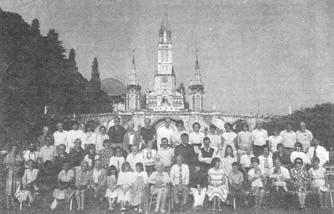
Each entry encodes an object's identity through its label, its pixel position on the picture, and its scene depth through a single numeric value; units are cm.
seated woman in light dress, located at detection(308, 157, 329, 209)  906
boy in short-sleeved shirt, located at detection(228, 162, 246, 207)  911
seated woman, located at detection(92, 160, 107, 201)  929
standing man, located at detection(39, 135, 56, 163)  1016
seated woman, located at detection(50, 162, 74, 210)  908
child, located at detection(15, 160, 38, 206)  930
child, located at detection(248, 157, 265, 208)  898
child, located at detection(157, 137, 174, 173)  966
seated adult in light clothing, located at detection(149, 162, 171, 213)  882
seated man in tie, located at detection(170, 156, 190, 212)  899
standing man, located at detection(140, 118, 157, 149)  1067
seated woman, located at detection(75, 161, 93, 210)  899
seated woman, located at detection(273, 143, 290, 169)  981
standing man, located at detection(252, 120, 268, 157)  1062
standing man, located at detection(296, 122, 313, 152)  1038
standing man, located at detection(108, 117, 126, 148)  1088
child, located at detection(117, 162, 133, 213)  896
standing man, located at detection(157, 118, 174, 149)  1074
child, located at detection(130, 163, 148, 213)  891
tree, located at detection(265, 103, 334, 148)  2928
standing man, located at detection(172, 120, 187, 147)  1031
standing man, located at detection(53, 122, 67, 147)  1065
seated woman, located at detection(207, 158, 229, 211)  888
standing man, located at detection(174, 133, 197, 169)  969
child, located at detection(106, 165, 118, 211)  900
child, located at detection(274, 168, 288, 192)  921
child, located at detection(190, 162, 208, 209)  898
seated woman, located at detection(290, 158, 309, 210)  899
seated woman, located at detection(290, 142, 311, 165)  965
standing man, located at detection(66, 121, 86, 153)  1070
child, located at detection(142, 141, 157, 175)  967
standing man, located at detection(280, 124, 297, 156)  1051
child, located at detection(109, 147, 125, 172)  953
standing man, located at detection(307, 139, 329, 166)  988
